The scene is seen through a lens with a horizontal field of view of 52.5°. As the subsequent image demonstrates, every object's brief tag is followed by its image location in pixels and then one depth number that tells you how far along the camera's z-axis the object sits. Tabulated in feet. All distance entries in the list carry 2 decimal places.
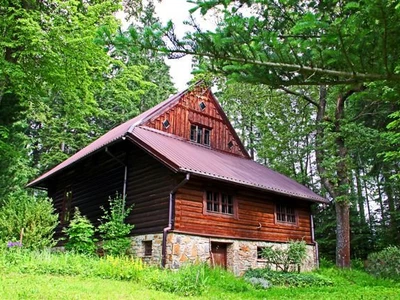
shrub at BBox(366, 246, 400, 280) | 54.60
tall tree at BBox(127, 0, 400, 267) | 16.87
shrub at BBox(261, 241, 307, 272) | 47.70
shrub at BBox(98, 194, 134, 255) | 45.29
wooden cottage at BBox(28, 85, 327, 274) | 43.24
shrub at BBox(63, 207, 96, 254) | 45.34
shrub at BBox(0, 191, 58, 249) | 43.98
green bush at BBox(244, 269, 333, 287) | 43.29
